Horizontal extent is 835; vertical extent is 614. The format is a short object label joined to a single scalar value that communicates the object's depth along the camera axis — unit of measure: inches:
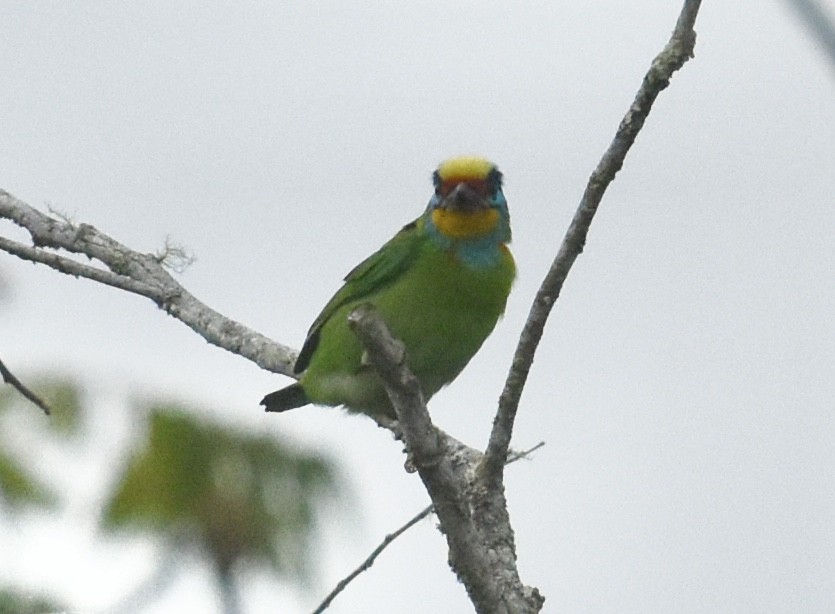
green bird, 398.9
